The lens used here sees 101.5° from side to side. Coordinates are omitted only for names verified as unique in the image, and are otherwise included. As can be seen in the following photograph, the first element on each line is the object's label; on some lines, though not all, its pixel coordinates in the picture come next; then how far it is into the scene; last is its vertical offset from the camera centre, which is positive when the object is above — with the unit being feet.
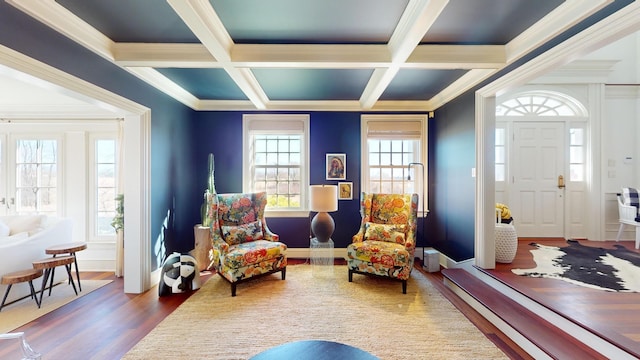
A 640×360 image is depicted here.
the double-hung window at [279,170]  14.73 +0.61
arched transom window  15.10 +4.37
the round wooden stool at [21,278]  8.43 -3.18
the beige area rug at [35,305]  7.93 -4.28
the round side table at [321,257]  12.25 -3.69
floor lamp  14.83 +0.49
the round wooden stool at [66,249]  9.75 -2.59
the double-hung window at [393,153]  14.51 +1.58
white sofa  9.03 -2.24
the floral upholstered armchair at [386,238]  9.95 -2.46
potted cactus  13.20 -0.51
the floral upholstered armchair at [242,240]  9.98 -2.58
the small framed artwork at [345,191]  14.52 -0.58
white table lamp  11.69 -1.19
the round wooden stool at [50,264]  9.05 -2.96
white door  15.03 +0.38
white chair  12.95 -1.76
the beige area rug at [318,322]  6.57 -4.23
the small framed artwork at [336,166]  14.46 +0.81
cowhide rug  8.84 -3.39
